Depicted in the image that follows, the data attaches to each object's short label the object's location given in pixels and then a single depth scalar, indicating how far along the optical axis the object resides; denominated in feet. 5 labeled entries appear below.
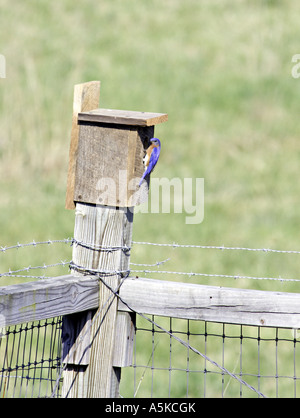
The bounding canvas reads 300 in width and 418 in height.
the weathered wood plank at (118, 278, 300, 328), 18.62
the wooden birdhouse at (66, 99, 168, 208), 19.29
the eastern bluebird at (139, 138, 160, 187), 20.45
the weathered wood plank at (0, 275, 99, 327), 16.46
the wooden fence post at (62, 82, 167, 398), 19.34
